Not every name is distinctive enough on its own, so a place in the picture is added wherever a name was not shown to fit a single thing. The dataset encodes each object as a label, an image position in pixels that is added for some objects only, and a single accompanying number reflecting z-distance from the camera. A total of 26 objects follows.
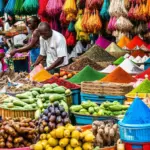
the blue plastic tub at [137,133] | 4.29
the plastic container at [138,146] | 4.32
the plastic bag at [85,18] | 10.86
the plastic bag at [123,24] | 10.27
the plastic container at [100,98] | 6.41
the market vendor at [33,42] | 10.07
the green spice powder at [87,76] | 7.54
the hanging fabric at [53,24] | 12.40
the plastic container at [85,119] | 5.53
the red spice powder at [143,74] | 7.21
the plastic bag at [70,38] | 12.20
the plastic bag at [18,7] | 12.18
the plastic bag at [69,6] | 11.08
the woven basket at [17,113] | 5.93
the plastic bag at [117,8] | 10.16
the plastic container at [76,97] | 7.08
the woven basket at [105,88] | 6.42
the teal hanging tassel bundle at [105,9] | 10.51
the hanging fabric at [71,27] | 12.00
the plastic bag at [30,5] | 11.75
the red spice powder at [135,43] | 10.29
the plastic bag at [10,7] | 12.40
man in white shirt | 9.21
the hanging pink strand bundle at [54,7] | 11.47
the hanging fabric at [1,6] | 13.18
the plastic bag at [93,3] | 10.51
